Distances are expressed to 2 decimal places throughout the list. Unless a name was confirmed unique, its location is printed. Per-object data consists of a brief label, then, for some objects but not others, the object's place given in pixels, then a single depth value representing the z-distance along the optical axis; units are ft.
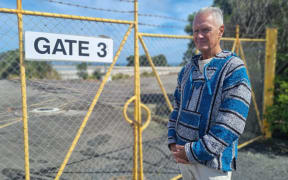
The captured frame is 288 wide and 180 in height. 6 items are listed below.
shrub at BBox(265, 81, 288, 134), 14.83
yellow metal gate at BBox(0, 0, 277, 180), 7.81
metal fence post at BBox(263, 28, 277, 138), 16.35
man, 4.42
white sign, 6.97
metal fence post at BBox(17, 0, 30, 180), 6.79
